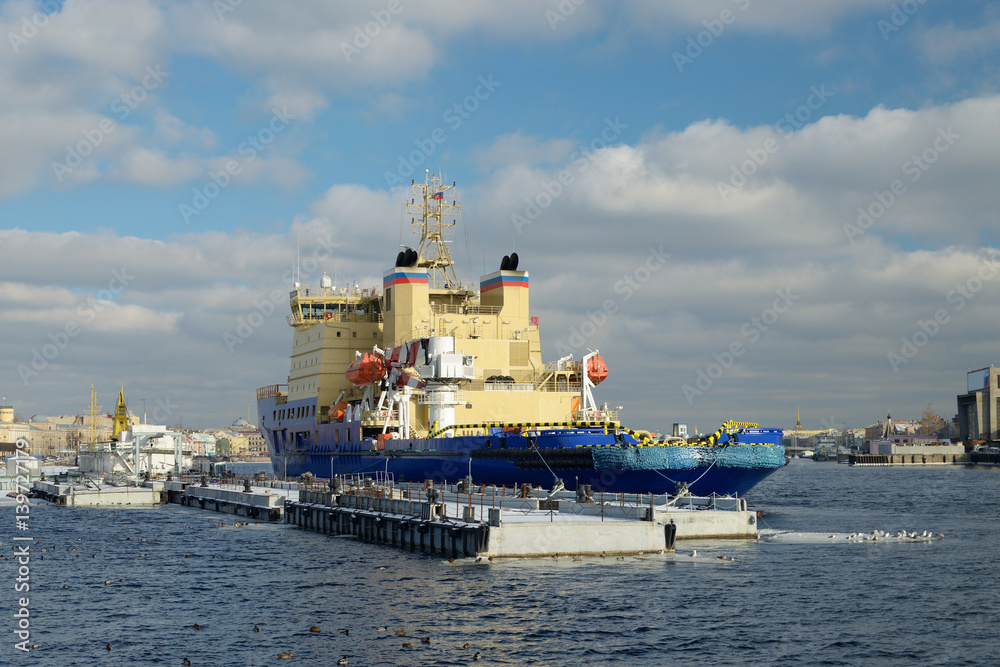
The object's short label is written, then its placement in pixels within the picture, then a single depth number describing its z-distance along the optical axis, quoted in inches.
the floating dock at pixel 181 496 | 2351.1
